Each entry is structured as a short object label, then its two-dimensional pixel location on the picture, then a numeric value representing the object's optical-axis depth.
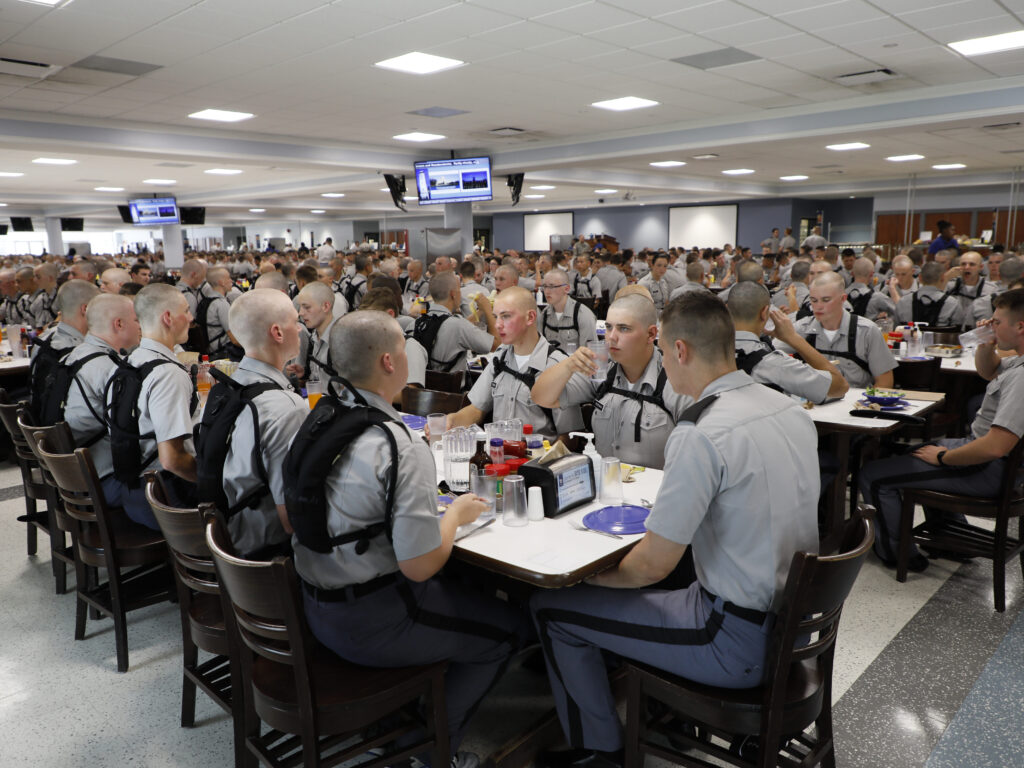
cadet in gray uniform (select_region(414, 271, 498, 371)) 5.28
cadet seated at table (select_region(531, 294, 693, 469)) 2.93
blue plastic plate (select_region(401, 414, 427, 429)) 3.35
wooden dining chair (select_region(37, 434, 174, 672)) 2.70
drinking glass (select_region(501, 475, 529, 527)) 2.16
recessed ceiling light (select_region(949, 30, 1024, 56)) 5.67
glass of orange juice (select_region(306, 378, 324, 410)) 3.32
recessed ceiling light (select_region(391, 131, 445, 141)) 9.93
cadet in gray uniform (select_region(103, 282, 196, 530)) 2.76
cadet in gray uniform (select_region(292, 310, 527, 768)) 1.80
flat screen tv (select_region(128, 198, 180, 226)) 18.42
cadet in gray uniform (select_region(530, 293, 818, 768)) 1.72
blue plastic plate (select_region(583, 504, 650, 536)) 2.10
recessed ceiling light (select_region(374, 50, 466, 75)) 6.00
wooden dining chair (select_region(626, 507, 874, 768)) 1.65
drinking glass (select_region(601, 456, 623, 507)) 2.35
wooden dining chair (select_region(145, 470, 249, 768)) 2.11
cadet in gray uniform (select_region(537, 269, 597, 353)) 6.08
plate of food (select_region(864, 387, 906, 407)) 3.67
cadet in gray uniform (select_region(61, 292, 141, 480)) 3.15
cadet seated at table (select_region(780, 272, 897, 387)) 4.23
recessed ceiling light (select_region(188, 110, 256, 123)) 8.18
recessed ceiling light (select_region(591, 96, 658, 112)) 7.92
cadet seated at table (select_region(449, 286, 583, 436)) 3.35
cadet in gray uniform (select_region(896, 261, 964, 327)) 6.55
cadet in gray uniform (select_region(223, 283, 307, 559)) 2.28
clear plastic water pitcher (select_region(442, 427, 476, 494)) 2.55
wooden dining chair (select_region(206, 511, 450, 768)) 1.71
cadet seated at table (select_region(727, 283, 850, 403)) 3.48
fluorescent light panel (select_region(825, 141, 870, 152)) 10.94
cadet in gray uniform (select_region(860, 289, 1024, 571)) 2.98
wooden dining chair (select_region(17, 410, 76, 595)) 2.89
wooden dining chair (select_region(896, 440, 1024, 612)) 3.12
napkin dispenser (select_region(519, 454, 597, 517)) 2.19
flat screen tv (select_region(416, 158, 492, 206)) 11.04
